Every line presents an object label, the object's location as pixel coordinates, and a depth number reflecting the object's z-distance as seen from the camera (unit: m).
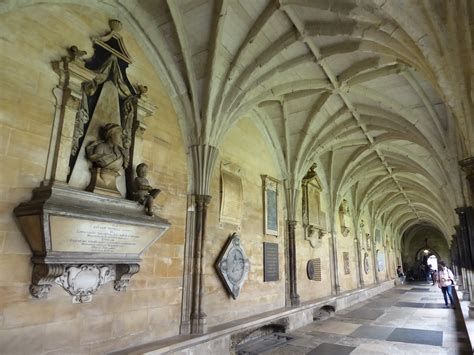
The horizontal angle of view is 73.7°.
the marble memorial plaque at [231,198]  6.25
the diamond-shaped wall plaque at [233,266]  5.87
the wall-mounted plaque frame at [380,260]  19.22
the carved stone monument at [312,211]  9.95
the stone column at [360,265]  14.65
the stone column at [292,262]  8.12
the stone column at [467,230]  5.85
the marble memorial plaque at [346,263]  12.98
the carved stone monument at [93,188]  3.22
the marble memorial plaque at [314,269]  9.57
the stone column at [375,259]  17.95
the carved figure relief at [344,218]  13.23
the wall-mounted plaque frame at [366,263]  16.05
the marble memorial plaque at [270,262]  7.36
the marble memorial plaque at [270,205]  7.77
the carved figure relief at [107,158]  3.85
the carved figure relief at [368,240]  17.53
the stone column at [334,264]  11.23
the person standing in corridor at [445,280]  10.16
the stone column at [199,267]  5.00
